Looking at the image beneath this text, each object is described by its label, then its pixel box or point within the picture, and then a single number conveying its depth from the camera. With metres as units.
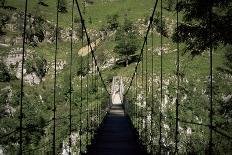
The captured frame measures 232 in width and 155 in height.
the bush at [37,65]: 73.12
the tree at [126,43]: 63.94
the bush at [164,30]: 76.89
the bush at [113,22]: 86.18
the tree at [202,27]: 12.58
